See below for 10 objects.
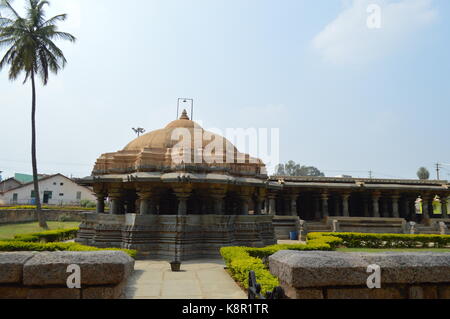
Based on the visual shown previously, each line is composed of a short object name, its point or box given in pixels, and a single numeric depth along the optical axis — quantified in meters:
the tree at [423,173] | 66.01
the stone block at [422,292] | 4.05
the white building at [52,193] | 43.53
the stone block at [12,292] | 3.80
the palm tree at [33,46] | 20.56
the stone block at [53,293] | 3.81
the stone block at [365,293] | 3.88
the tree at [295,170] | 94.25
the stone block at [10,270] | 3.74
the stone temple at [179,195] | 10.90
